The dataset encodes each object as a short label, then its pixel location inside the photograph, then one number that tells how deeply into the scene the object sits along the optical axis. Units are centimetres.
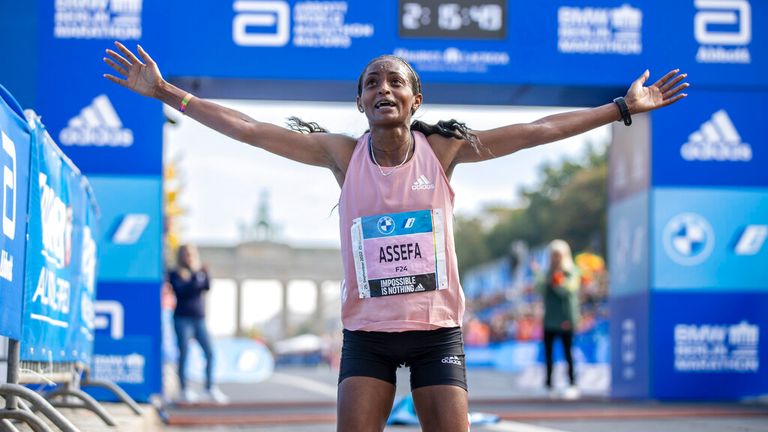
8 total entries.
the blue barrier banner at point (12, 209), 500
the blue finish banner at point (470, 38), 1181
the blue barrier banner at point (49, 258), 564
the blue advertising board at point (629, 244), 1281
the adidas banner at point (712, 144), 1255
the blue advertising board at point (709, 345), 1229
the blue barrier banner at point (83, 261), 743
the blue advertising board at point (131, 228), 1159
